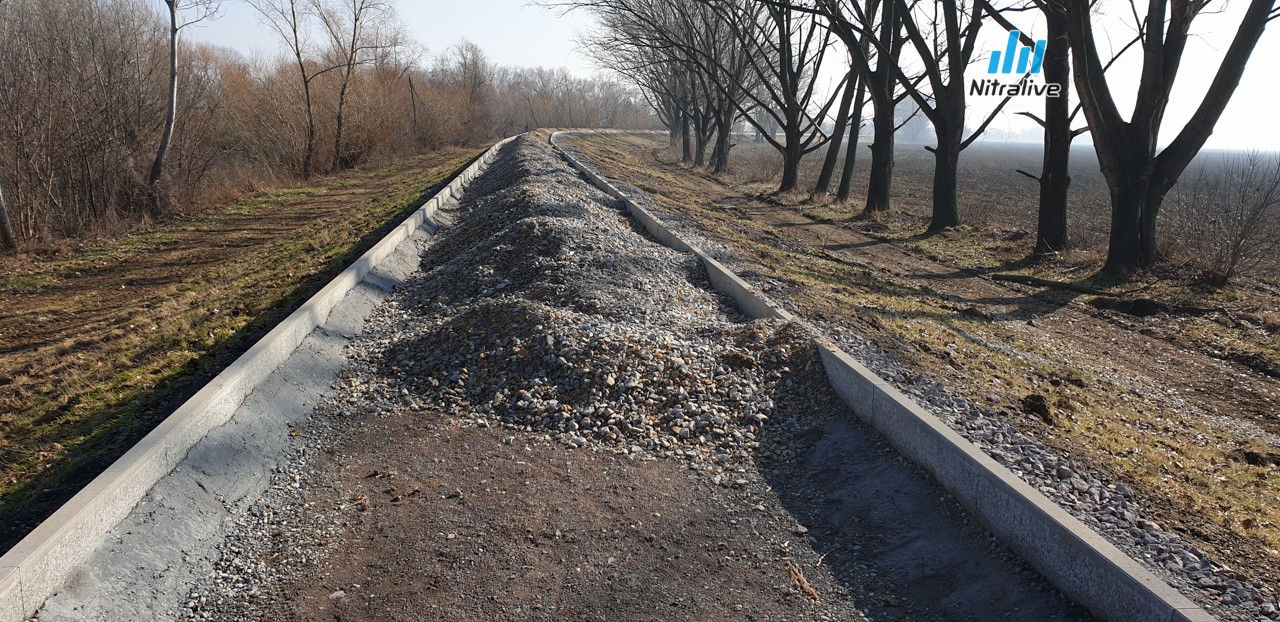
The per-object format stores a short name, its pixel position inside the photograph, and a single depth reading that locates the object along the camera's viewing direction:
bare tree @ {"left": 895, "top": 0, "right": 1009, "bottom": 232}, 14.70
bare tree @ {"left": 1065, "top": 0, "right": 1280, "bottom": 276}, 10.65
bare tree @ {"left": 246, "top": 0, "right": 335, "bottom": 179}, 26.23
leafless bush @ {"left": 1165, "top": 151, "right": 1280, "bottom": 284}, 10.40
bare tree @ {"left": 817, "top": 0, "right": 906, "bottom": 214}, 17.70
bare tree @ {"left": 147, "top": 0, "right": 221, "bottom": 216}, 16.20
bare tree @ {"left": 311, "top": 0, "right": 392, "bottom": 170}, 29.16
